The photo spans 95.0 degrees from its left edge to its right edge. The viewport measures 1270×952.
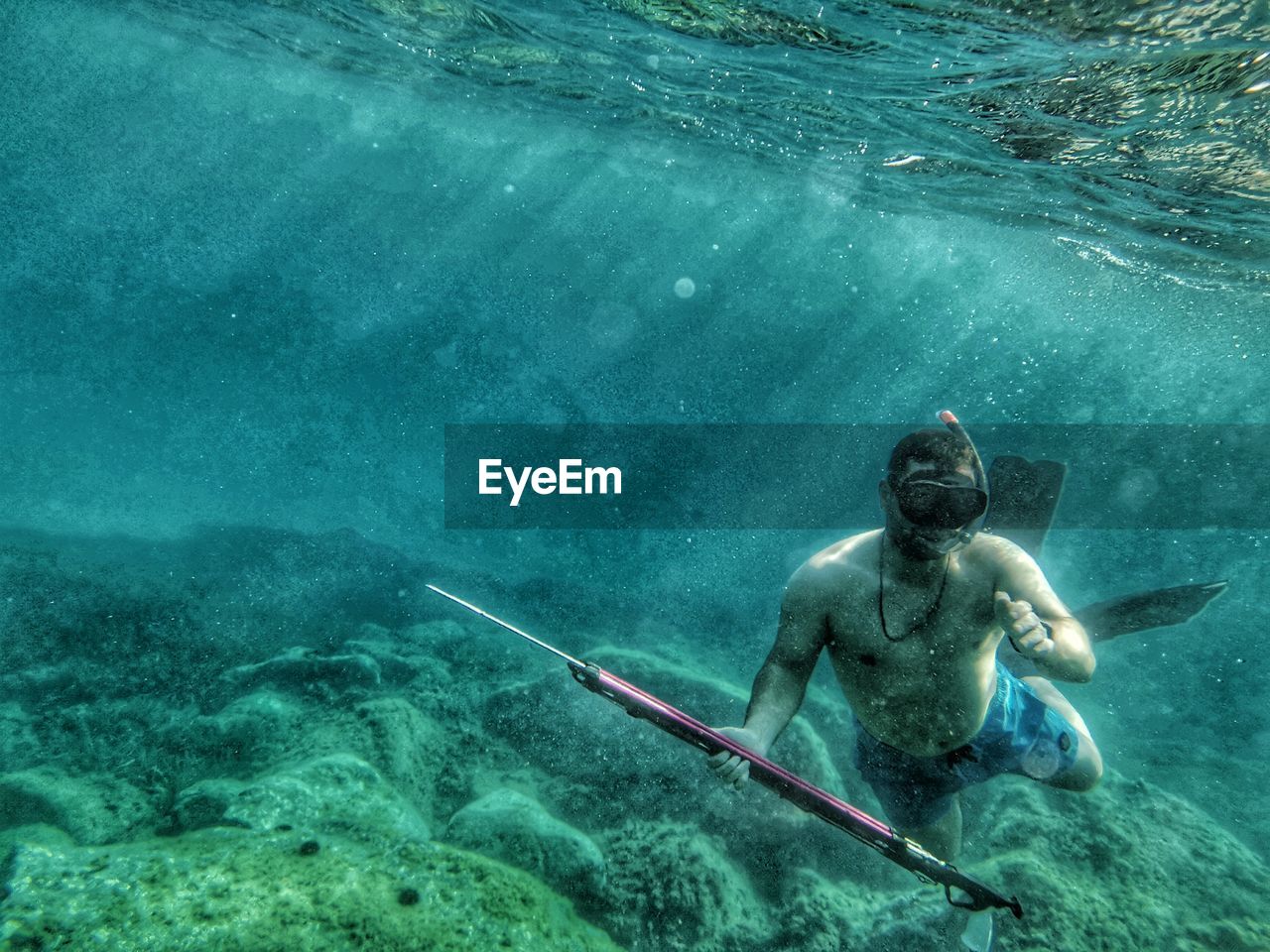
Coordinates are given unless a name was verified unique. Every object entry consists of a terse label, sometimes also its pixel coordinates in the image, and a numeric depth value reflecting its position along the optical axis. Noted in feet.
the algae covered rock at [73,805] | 15.26
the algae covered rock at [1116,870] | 13.91
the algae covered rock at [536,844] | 13.58
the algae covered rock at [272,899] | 9.47
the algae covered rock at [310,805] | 12.94
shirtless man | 8.40
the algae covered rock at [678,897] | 13.60
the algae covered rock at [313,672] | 23.09
